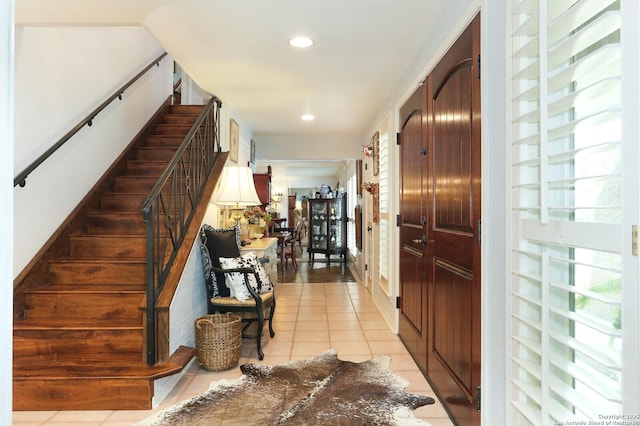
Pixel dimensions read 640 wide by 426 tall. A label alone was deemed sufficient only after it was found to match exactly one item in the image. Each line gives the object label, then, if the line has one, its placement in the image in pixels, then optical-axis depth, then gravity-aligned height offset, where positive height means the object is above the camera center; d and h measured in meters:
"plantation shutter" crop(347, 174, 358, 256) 7.43 +0.00
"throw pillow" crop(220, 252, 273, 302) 3.11 -0.55
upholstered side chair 3.07 -0.57
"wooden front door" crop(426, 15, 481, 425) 1.81 -0.08
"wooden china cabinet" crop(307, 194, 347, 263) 8.94 -0.34
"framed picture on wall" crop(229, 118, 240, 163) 4.49 +0.90
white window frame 1.44 +0.02
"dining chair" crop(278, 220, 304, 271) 7.57 -0.84
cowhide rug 2.09 -1.14
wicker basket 2.74 -0.96
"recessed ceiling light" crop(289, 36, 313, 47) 2.68 +1.23
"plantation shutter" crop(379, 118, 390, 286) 3.99 +0.11
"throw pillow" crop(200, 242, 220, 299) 3.17 -0.56
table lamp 3.65 +0.23
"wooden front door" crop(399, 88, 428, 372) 2.71 -0.15
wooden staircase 2.24 -0.74
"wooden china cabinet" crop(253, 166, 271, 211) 5.89 +0.42
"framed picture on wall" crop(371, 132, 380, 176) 4.54 +0.73
